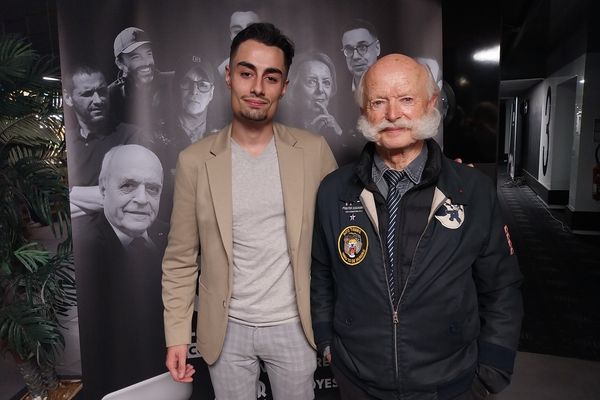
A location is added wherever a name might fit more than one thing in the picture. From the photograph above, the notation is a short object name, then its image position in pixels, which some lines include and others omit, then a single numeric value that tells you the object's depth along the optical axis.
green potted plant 2.41
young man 1.51
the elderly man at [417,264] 1.25
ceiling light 2.93
